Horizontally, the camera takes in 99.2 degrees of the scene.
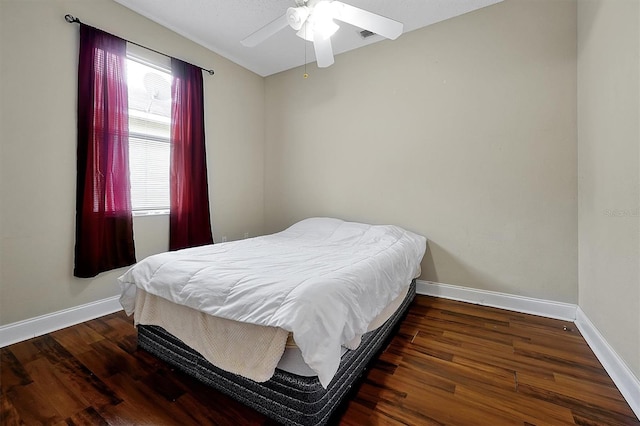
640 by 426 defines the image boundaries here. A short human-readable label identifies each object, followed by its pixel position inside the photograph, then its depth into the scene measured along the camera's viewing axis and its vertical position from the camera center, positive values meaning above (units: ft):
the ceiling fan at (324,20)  5.56 +4.04
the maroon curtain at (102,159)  7.02 +1.43
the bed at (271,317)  3.65 -1.69
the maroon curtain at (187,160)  9.13 +1.78
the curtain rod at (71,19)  6.72 +4.81
